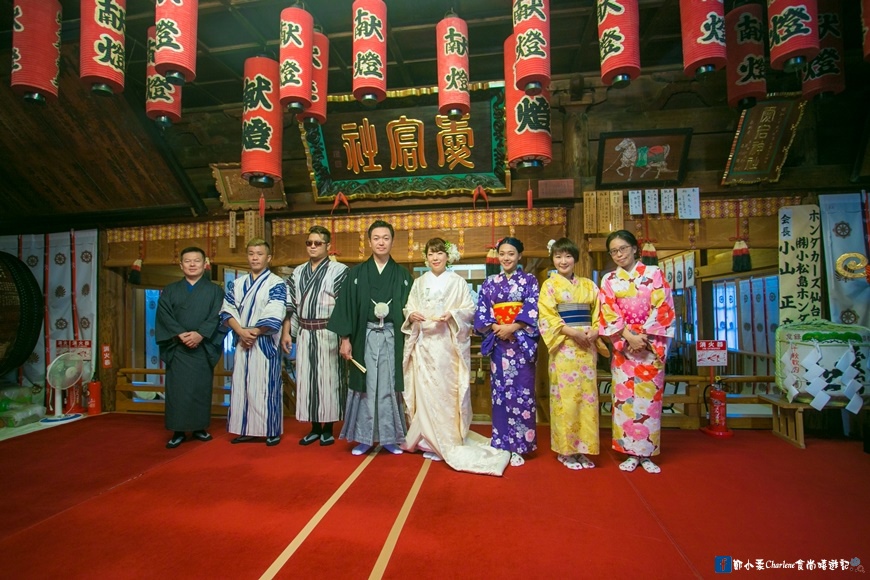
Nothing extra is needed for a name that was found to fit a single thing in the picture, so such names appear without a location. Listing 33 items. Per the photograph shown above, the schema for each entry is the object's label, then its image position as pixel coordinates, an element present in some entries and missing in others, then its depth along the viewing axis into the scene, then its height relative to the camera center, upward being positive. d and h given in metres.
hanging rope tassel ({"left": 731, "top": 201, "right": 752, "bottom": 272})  4.98 +0.50
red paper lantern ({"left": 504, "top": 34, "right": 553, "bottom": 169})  4.30 +1.79
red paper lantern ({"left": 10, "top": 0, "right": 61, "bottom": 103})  3.87 +2.44
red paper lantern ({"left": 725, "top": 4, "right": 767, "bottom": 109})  3.94 +2.28
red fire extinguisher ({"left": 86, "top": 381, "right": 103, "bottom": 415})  6.14 -1.19
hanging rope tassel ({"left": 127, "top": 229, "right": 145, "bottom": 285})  6.32 +0.63
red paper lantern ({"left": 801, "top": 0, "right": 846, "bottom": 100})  3.88 +2.19
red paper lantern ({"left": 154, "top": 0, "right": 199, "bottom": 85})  3.52 +2.27
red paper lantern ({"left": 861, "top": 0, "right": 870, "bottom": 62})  3.38 +2.21
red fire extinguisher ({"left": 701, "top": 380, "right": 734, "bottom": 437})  4.74 -1.26
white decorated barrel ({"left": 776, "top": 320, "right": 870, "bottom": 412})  4.27 -0.68
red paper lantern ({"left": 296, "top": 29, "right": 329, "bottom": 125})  4.18 +2.29
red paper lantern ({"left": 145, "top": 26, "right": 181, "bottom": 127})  4.33 +2.20
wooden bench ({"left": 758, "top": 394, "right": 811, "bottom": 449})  4.39 -1.27
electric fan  5.70 -0.81
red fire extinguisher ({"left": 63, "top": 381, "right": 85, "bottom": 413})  6.09 -1.20
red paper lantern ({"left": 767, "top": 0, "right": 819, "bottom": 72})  3.22 +2.02
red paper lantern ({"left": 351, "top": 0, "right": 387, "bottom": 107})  3.78 +2.30
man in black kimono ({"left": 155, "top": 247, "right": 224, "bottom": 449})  4.57 -0.40
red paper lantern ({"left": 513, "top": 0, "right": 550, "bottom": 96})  3.53 +2.17
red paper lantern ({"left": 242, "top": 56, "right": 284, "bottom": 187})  4.50 +2.02
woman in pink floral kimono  3.70 -0.36
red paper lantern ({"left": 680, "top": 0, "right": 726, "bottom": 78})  3.28 +2.03
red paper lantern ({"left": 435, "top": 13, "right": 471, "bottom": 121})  3.95 +2.23
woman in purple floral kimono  3.93 -0.40
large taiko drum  5.75 +0.05
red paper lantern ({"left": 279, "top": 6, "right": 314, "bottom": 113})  3.85 +2.29
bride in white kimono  3.98 -0.56
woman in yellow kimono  3.82 -0.46
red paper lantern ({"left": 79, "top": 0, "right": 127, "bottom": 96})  3.71 +2.35
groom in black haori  4.20 -0.37
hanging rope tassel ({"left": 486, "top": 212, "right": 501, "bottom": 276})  5.20 +0.52
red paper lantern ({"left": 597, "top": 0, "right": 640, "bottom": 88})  3.37 +2.06
